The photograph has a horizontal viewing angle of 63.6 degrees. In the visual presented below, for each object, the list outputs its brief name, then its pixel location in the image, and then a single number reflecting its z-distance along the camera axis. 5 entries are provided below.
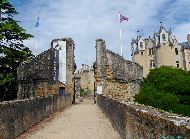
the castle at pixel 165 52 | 33.59
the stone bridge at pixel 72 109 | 3.28
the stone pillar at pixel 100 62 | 18.09
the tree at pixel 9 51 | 15.00
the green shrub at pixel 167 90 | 19.57
